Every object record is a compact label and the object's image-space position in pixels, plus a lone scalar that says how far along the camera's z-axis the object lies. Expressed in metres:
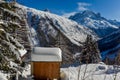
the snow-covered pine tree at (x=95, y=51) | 19.07
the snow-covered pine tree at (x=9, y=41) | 4.64
